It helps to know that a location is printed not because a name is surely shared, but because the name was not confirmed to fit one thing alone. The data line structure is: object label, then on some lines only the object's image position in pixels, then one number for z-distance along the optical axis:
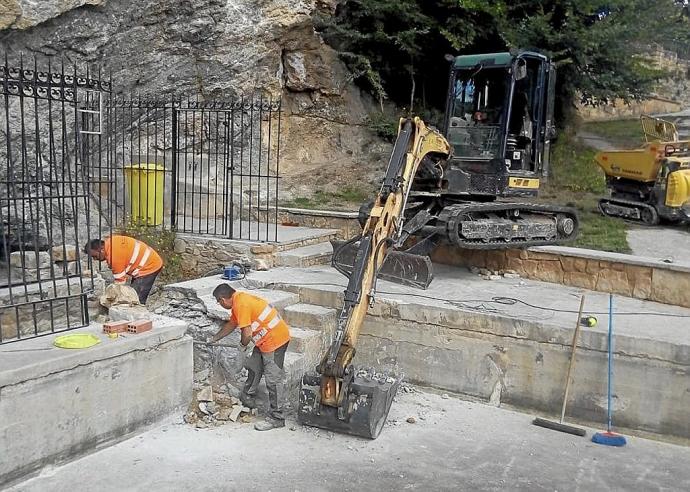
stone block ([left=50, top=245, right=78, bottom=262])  9.56
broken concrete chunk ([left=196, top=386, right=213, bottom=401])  6.66
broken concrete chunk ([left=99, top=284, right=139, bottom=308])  6.82
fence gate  10.80
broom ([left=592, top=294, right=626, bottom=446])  6.36
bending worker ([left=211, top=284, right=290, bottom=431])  6.23
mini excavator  8.68
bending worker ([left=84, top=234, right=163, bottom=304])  7.53
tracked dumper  12.19
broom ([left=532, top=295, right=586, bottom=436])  6.59
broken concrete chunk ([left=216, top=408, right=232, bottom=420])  6.48
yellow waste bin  10.95
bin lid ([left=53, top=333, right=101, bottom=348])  5.49
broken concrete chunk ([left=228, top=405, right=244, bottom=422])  6.46
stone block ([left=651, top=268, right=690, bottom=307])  8.27
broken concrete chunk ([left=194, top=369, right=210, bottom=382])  7.15
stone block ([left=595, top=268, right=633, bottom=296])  8.76
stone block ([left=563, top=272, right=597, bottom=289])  9.02
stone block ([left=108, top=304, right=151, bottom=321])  6.32
